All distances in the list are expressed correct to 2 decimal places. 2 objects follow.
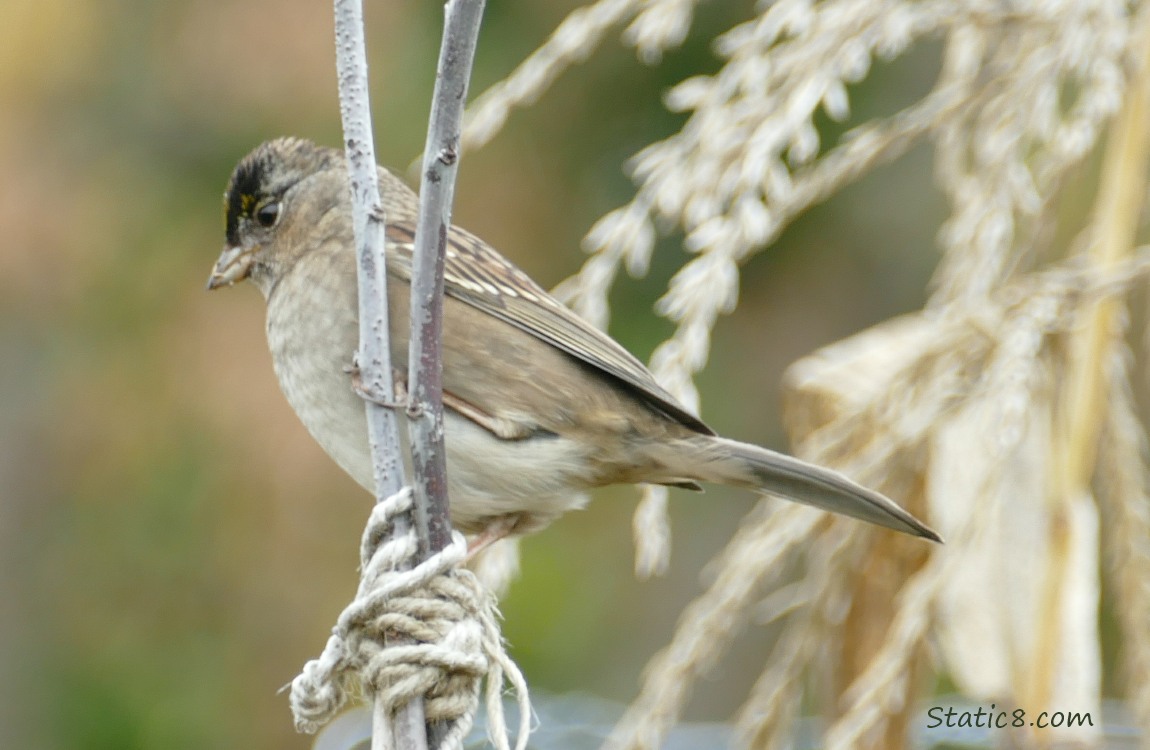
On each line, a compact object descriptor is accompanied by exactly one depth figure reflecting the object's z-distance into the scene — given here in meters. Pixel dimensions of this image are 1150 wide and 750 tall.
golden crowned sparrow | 3.80
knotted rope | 3.72
